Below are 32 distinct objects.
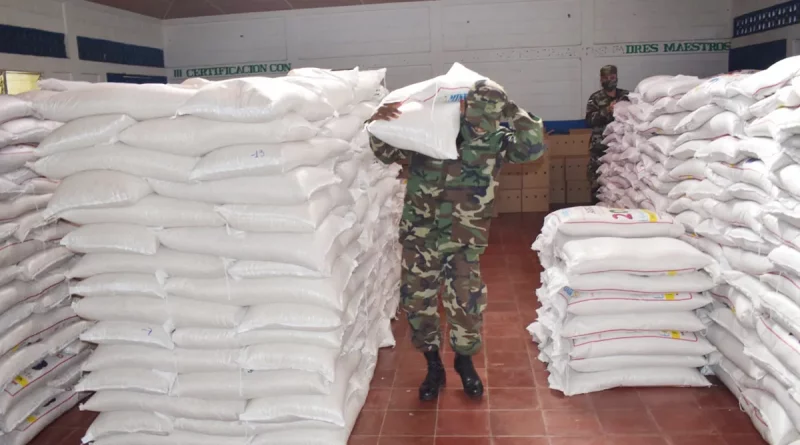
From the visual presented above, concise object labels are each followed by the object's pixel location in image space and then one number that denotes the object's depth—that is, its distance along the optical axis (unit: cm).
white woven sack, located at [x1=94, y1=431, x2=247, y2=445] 259
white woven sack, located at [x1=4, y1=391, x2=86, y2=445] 280
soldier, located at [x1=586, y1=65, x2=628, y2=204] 611
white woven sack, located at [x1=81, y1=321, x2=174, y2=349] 254
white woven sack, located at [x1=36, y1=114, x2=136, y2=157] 244
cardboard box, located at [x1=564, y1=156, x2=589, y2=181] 794
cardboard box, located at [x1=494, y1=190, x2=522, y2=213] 774
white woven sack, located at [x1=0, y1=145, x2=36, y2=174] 280
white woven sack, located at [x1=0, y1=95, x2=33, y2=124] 273
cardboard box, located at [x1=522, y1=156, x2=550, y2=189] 761
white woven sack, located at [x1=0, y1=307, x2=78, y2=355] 276
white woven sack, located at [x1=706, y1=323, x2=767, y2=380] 269
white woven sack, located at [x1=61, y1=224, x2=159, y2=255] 248
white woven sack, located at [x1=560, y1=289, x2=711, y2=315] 306
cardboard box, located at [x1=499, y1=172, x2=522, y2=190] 769
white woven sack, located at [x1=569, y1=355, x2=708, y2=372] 307
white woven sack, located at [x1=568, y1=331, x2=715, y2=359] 304
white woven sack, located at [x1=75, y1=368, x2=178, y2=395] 257
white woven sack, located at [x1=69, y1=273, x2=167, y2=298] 254
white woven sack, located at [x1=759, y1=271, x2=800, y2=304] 239
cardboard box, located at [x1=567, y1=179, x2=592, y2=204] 802
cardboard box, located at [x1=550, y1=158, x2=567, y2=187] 796
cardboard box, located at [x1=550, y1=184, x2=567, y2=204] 806
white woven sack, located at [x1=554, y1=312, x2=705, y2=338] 305
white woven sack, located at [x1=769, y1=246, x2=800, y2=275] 233
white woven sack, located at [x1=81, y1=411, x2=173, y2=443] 263
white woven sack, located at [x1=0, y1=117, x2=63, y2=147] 276
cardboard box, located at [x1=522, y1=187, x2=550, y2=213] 771
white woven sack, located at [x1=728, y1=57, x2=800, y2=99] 259
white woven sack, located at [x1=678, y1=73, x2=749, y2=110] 314
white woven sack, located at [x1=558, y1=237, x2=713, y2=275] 303
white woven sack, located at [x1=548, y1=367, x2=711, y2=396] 308
